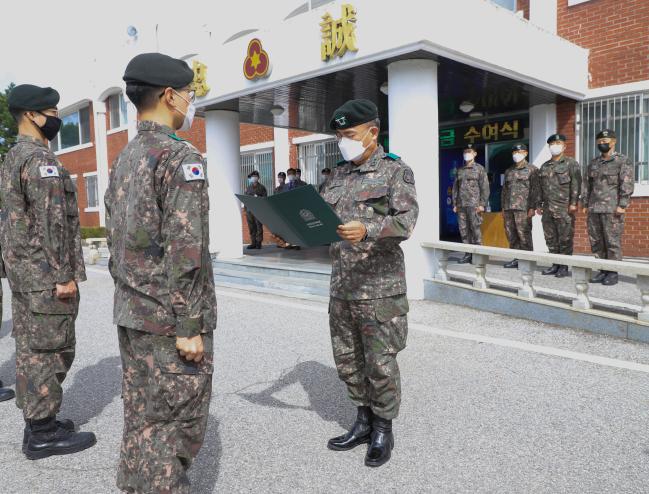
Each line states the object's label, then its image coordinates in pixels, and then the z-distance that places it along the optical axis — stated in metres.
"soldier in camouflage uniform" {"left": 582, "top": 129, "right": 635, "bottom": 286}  6.69
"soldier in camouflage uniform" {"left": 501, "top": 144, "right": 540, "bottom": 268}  8.11
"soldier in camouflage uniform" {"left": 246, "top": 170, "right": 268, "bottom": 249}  12.45
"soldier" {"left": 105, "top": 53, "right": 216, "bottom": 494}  1.90
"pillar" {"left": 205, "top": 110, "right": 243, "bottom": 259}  10.22
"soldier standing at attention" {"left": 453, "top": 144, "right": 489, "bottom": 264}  9.01
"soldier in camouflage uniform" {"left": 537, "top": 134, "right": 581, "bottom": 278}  7.38
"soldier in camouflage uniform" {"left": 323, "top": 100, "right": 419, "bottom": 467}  2.82
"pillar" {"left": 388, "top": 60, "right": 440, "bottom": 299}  7.00
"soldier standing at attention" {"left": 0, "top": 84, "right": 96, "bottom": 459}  3.05
